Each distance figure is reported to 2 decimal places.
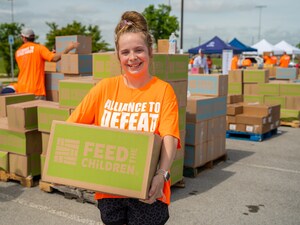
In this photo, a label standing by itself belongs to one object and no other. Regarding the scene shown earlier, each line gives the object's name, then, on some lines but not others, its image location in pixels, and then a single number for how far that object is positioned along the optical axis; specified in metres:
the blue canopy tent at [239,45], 17.92
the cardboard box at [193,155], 4.20
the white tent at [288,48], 21.83
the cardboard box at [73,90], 3.45
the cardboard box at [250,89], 8.10
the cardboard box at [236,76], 8.23
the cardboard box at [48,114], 3.65
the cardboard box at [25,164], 3.86
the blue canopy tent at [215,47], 16.35
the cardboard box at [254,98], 8.05
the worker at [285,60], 14.75
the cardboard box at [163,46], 3.95
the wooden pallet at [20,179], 3.84
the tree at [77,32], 19.78
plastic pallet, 6.30
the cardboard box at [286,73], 9.36
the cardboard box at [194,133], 4.16
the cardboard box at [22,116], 3.80
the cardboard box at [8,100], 4.41
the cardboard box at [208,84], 4.62
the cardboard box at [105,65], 3.22
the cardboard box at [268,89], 7.96
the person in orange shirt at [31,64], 5.16
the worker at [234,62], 13.36
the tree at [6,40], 20.93
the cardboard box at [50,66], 6.05
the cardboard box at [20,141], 3.82
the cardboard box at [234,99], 6.60
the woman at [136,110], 1.48
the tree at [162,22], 22.71
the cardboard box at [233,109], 6.32
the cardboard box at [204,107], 4.14
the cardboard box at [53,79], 5.65
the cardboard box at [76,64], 5.31
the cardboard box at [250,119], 6.23
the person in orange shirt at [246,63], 15.52
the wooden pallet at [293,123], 7.69
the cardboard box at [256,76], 8.00
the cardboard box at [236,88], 8.21
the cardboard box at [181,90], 3.64
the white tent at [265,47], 21.79
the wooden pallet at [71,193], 3.34
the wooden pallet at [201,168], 4.25
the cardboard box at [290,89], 7.79
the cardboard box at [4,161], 3.99
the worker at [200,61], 12.48
